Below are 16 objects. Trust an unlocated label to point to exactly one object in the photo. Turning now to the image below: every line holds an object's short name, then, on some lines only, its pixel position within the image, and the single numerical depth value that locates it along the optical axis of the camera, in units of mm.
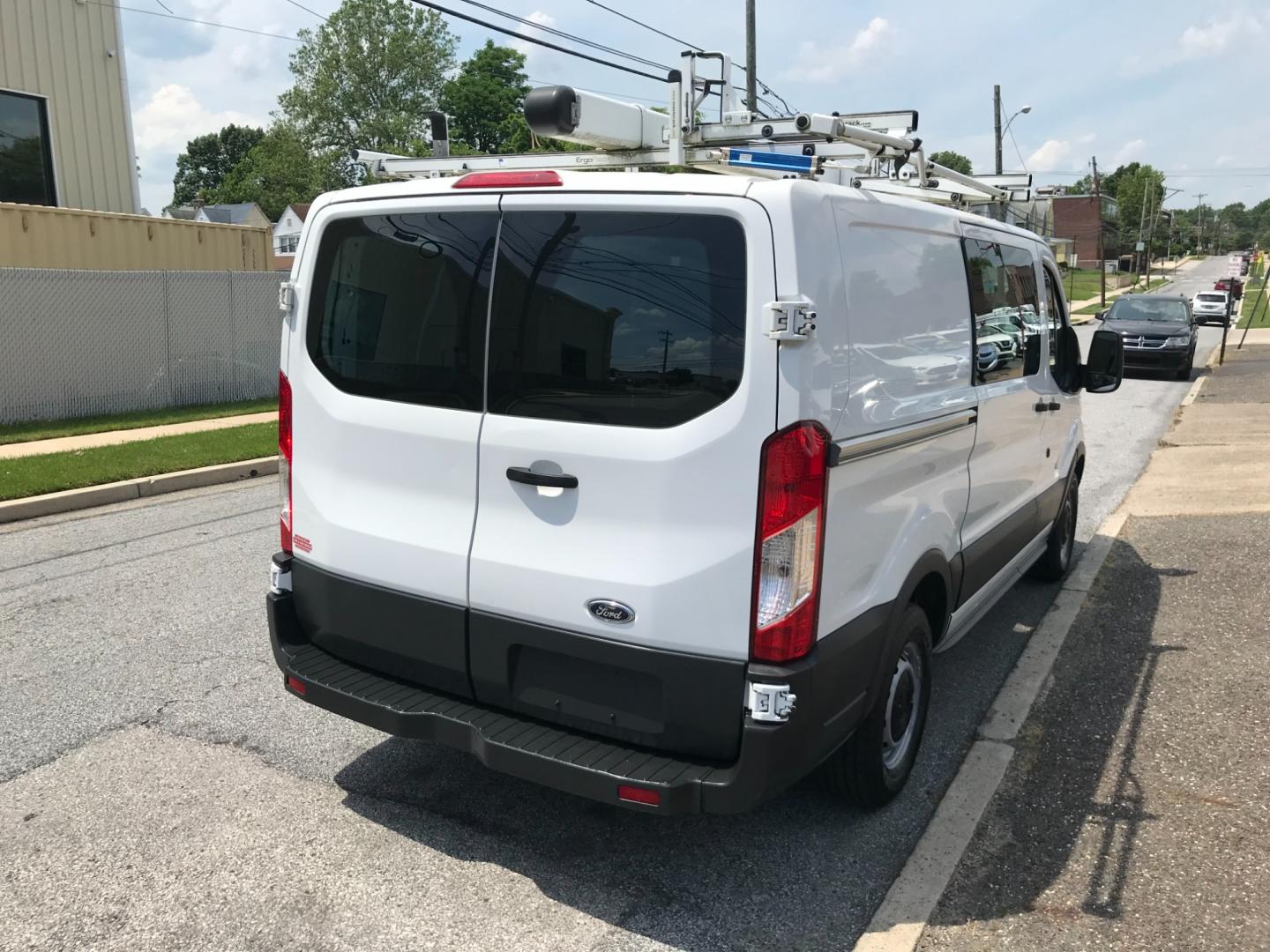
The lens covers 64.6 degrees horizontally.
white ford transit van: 2779
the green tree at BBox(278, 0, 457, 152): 59156
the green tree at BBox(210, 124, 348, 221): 61062
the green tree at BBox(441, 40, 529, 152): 63750
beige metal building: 13500
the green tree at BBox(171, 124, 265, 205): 109812
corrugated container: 12945
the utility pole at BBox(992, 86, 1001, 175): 38469
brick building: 92188
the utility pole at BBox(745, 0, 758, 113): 22062
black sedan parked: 19750
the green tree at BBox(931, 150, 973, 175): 122381
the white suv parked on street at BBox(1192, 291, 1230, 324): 40469
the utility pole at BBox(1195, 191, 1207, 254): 161625
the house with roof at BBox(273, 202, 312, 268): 60406
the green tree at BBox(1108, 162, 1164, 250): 111125
